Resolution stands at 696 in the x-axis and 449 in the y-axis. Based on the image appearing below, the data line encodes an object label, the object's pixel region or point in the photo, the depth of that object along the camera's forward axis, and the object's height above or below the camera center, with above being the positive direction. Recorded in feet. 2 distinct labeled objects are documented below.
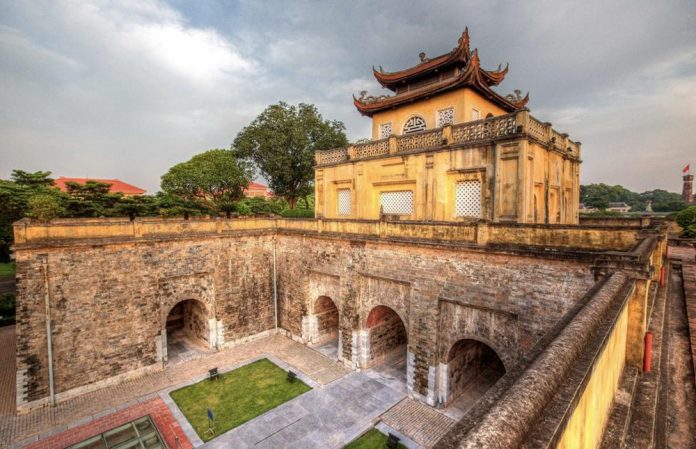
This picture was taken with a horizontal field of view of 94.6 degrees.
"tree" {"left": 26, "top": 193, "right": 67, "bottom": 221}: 46.50 +1.40
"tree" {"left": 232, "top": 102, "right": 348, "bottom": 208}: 86.48 +20.56
